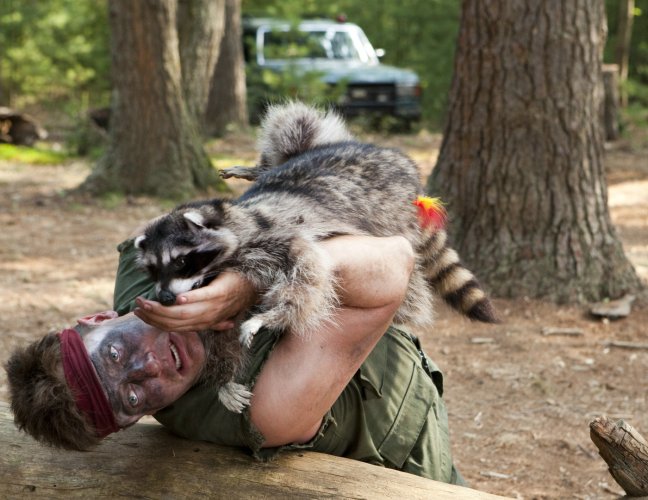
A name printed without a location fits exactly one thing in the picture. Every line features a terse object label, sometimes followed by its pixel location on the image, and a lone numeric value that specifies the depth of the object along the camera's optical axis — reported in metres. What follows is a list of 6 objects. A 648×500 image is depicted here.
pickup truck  13.34
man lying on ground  2.27
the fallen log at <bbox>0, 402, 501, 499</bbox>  2.30
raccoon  2.65
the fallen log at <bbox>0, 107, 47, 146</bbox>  12.16
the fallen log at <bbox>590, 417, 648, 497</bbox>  2.34
